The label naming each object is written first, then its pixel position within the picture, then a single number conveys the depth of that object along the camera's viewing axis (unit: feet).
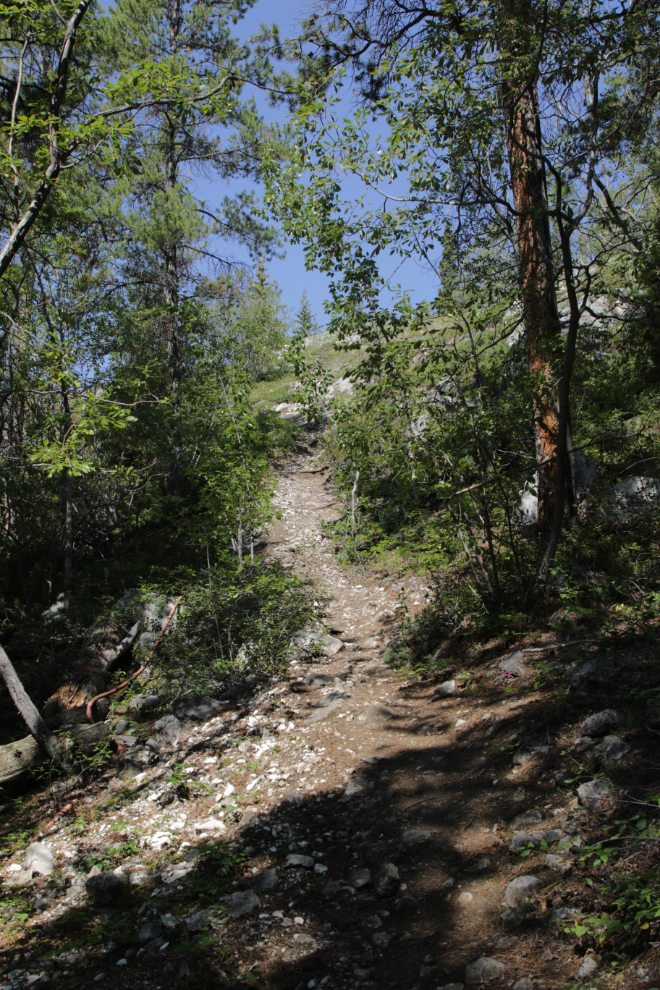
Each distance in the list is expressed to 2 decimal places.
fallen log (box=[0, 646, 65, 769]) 16.72
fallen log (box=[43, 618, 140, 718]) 23.26
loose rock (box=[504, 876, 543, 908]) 7.97
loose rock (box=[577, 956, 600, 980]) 6.17
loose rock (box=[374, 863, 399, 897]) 9.73
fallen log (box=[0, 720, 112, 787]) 17.87
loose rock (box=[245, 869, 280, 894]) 10.61
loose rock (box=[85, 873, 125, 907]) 11.22
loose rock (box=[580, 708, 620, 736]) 10.57
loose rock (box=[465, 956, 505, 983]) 6.90
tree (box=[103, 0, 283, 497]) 37.04
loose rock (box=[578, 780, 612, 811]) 8.84
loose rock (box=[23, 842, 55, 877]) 13.02
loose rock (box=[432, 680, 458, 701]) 17.33
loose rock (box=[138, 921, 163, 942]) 9.60
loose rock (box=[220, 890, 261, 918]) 9.81
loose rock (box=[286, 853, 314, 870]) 11.23
